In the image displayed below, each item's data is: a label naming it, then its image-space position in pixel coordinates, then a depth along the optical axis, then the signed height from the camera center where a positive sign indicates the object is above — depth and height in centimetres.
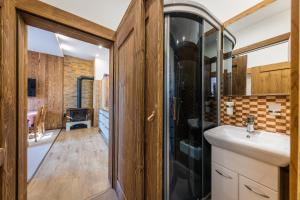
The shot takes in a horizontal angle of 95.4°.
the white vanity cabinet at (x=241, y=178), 95 -62
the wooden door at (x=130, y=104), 110 -5
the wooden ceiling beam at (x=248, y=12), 135 +96
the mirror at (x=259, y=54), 124 +49
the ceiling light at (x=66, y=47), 445 +177
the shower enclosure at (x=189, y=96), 132 +4
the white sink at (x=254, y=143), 88 -34
